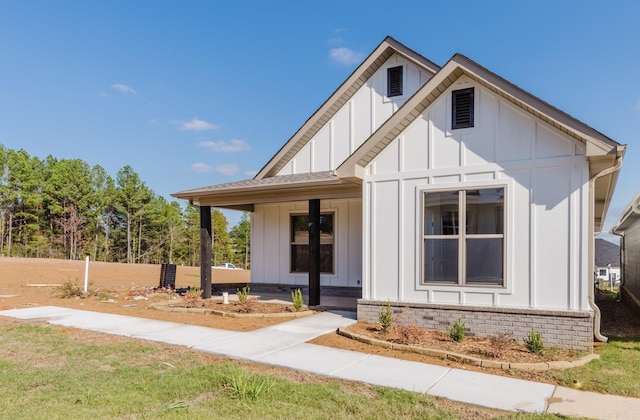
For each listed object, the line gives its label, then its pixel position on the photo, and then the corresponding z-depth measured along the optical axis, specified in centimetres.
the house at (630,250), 1165
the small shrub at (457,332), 708
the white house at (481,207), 687
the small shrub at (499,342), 626
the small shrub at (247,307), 990
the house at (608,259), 3306
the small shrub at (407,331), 703
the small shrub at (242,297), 1083
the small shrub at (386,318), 775
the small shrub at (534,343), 652
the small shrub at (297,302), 1000
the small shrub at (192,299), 1079
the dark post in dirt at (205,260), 1213
